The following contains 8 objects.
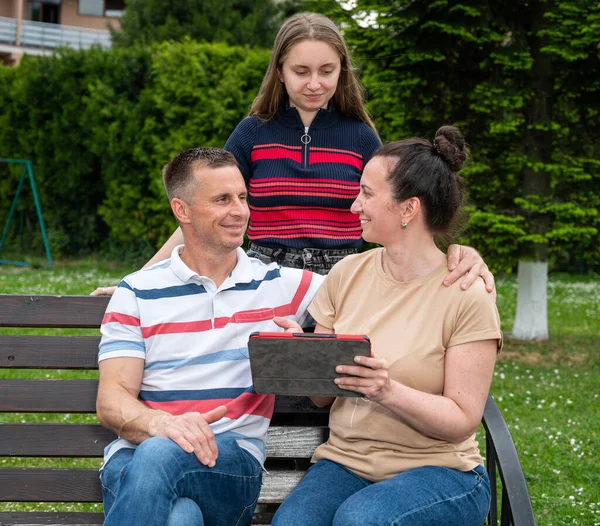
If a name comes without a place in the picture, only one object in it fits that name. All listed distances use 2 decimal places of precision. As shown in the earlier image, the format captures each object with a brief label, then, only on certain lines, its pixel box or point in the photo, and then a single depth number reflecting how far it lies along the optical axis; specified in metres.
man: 2.56
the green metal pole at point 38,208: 15.34
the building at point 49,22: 28.45
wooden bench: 3.10
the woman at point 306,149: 3.47
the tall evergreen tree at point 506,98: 8.40
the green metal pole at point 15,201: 15.18
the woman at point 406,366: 2.57
